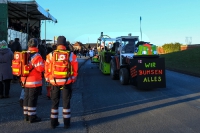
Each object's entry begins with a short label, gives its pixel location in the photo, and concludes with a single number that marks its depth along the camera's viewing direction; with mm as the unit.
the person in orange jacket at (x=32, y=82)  6020
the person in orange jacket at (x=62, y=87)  5531
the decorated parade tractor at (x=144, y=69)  10141
